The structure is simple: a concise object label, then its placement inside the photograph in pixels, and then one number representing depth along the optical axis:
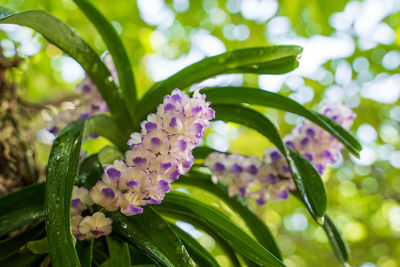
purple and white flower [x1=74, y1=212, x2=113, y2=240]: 0.61
